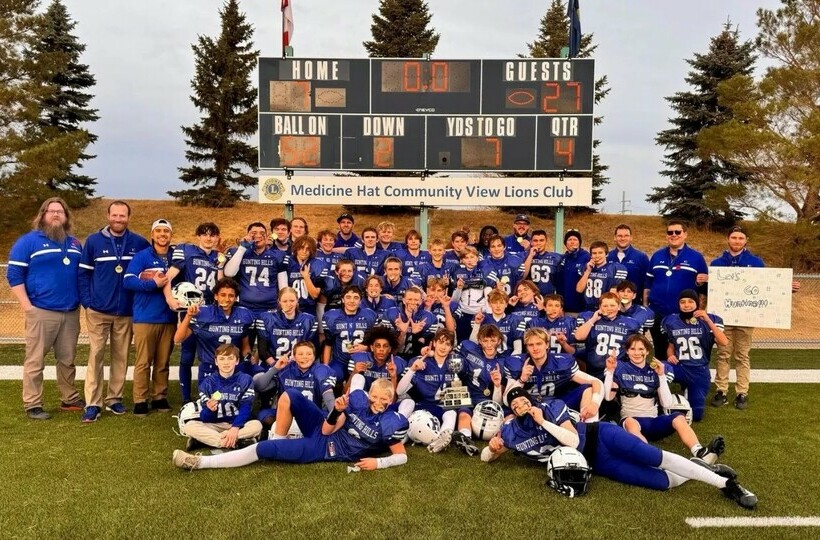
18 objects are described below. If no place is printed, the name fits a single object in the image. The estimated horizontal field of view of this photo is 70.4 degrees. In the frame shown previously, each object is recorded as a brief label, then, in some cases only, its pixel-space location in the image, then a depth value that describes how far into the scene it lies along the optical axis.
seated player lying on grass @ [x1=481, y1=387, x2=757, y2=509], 3.54
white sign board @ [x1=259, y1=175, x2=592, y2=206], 10.42
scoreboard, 9.93
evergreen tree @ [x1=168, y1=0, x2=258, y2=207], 22.31
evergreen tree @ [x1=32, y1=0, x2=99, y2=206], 21.59
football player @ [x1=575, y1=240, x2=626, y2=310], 6.02
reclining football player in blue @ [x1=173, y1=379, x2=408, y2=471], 3.98
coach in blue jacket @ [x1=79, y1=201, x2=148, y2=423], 5.18
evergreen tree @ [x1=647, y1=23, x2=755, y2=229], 20.11
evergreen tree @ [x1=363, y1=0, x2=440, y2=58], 21.33
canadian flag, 10.63
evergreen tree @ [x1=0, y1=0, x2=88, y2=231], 17.20
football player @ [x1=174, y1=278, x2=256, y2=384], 5.05
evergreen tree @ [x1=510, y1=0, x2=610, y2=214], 21.38
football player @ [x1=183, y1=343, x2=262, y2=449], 4.33
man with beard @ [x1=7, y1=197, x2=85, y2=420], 5.08
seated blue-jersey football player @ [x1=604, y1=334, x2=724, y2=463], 4.51
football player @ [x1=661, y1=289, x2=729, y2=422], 5.39
